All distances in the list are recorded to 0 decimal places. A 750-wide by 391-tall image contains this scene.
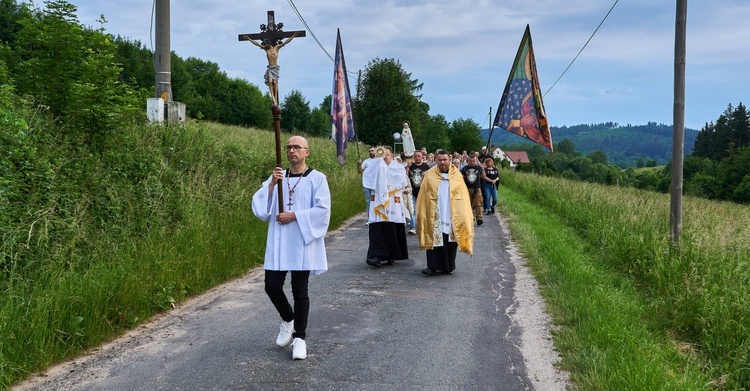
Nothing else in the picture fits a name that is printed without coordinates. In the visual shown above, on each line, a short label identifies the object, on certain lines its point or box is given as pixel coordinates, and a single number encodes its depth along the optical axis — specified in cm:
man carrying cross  526
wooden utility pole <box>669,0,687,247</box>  877
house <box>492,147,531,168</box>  18265
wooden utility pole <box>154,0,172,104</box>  1055
